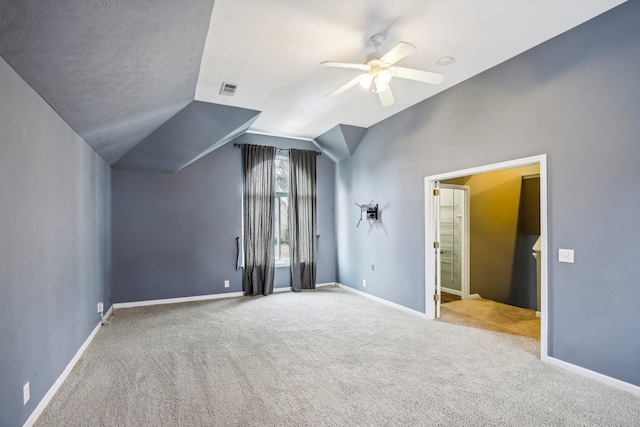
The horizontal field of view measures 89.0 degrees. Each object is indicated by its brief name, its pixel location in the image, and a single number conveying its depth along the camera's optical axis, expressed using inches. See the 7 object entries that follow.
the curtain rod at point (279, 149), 235.8
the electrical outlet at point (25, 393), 81.6
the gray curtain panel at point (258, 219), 232.8
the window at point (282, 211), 255.4
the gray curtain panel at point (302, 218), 247.8
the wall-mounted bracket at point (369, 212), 215.5
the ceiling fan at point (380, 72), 109.4
